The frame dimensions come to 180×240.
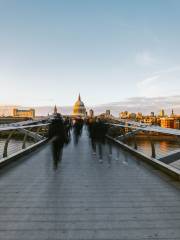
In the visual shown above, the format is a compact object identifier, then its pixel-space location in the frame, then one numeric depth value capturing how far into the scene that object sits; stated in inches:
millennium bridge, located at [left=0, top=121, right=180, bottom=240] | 161.2
